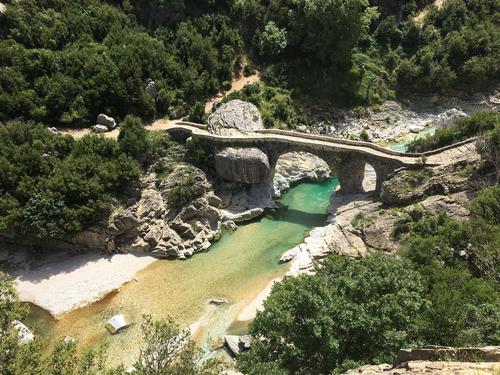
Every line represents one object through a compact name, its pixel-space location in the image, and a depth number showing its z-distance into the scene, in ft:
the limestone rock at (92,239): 126.72
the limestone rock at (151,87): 165.89
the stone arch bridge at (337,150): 131.03
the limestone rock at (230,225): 137.59
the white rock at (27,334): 91.47
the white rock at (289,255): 122.31
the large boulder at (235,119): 148.77
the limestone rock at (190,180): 137.90
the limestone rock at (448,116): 172.45
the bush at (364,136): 170.51
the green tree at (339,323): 63.93
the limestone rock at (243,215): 140.05
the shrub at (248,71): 193.26
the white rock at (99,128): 150.71
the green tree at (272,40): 192.54
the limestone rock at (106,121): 153.07
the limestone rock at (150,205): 134.47
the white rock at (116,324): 102.37
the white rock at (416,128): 181.06
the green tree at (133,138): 138.62
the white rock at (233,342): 94.07
